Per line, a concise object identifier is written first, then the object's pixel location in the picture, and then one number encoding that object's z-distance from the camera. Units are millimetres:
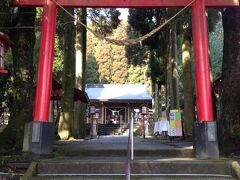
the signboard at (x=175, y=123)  9409
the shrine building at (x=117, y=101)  24217
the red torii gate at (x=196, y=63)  4827
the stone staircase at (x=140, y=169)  4089
